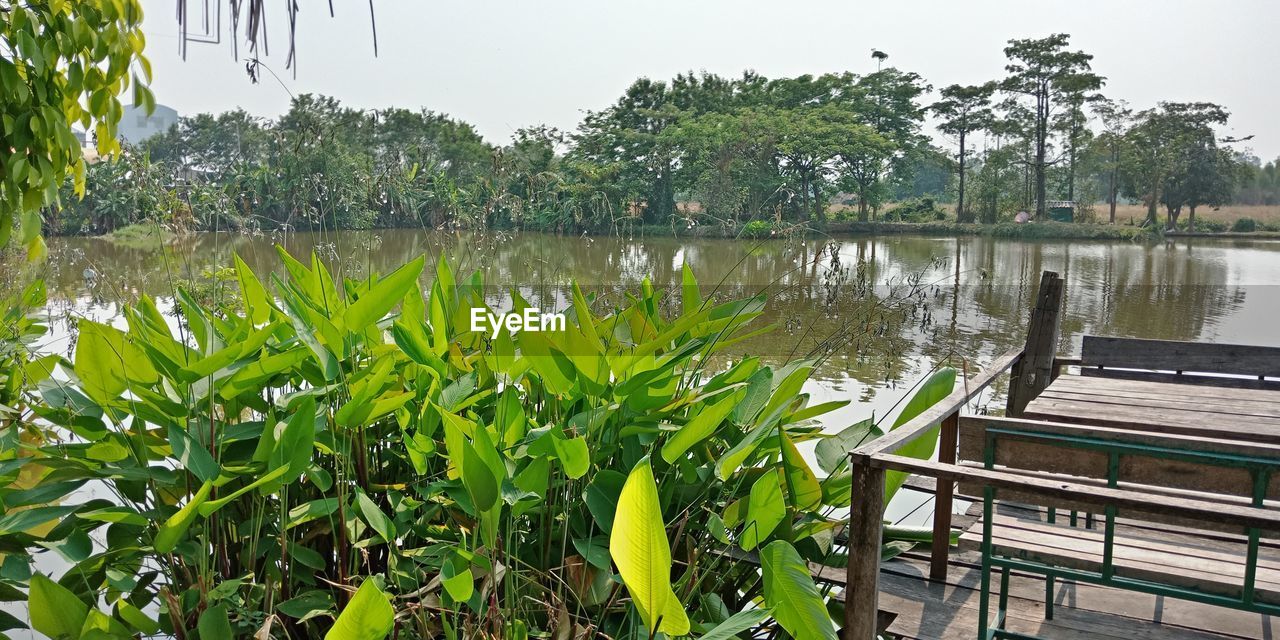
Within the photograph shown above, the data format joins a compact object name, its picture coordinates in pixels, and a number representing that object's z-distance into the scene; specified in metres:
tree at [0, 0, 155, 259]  1.45
